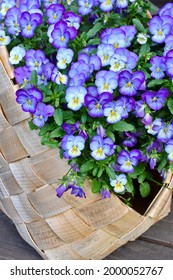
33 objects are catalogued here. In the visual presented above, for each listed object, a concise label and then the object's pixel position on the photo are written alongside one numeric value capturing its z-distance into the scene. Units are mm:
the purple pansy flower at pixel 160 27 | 799
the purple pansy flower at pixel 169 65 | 764
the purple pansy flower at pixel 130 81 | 760
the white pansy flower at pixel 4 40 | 829
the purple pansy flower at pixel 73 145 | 765
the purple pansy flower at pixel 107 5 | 814
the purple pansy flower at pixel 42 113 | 777
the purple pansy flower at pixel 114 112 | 756
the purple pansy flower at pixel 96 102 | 754
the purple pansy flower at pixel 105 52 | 779
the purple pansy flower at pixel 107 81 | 761
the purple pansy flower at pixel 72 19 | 821
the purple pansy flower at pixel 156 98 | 767
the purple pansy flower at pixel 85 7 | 830
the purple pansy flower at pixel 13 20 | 830
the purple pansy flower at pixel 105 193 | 822
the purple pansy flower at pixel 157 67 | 780
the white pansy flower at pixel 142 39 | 805
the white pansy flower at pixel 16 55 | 809
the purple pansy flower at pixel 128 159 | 786
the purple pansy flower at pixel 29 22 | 809
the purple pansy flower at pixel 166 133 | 785
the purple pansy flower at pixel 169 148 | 783
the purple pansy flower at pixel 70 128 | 786
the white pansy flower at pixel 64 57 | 782
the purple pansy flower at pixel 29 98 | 778
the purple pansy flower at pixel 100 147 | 767
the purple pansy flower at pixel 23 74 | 805
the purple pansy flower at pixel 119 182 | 806
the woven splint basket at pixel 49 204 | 832
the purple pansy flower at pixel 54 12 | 819
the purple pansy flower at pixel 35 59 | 800
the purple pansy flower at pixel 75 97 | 759
